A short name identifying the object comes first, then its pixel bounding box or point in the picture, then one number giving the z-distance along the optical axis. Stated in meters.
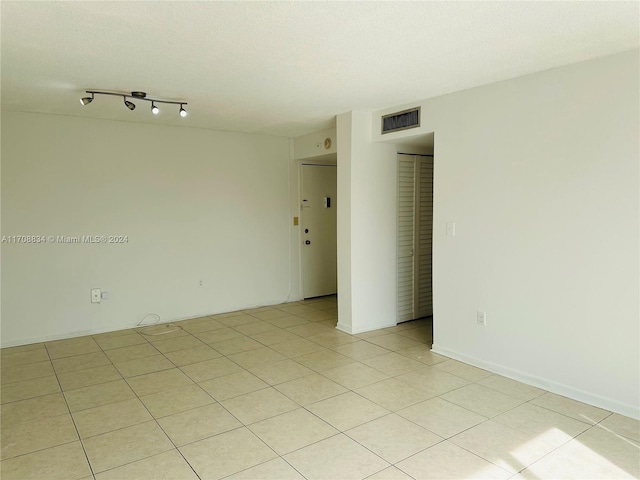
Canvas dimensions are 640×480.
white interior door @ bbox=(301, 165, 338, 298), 6.55
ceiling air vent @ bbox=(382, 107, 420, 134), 4.23
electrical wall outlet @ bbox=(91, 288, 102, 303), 4.89
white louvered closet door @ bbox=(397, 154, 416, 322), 4.99
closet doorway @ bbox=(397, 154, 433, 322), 5.02
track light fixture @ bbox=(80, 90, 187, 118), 3.73
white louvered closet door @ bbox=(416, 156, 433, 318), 5.18
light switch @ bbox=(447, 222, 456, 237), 3.94
